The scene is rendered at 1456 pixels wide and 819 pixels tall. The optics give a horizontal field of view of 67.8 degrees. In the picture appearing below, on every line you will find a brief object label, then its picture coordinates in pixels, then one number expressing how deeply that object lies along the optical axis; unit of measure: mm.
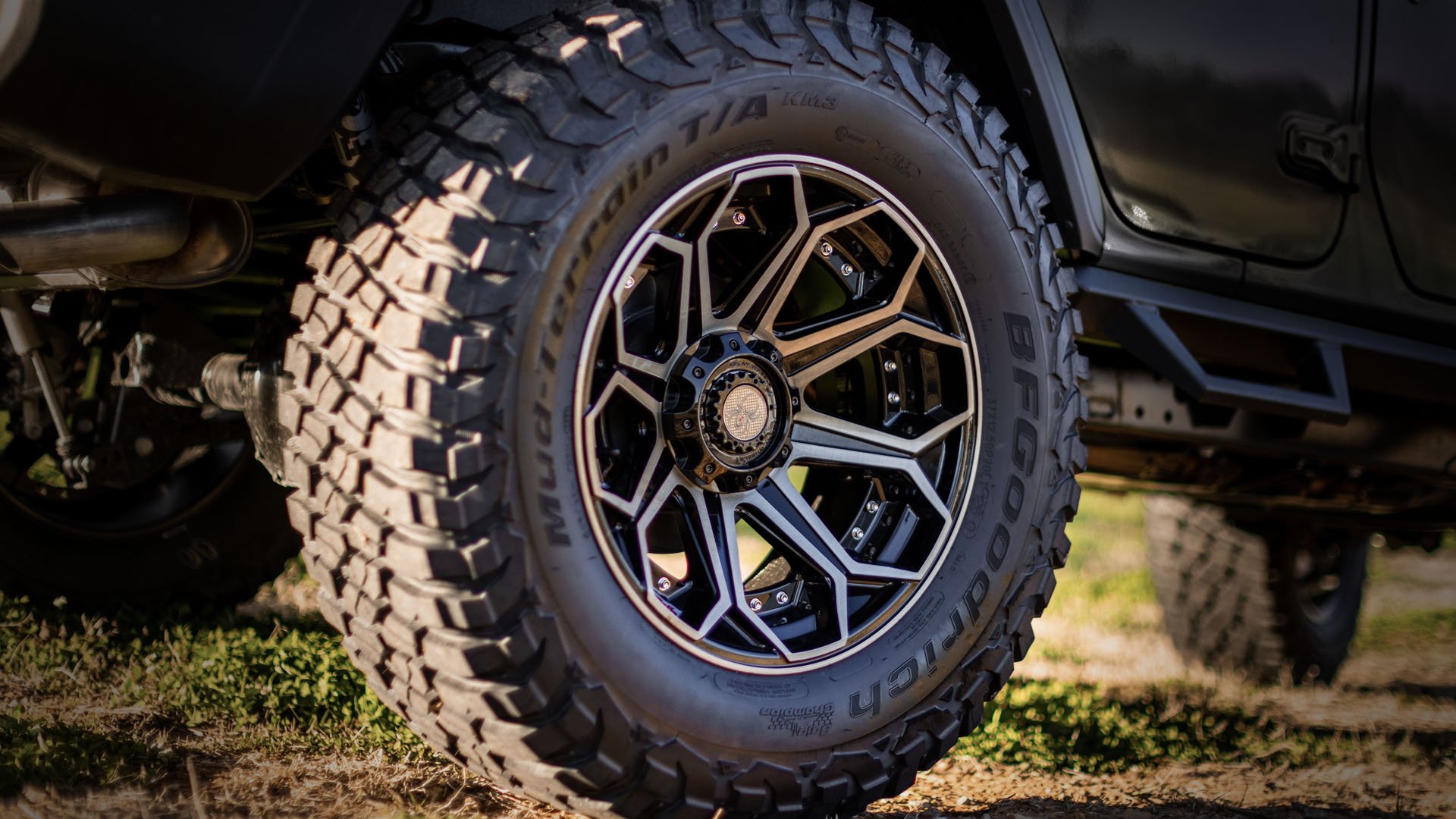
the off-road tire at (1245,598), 4152
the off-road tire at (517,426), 1254
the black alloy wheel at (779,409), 1466
